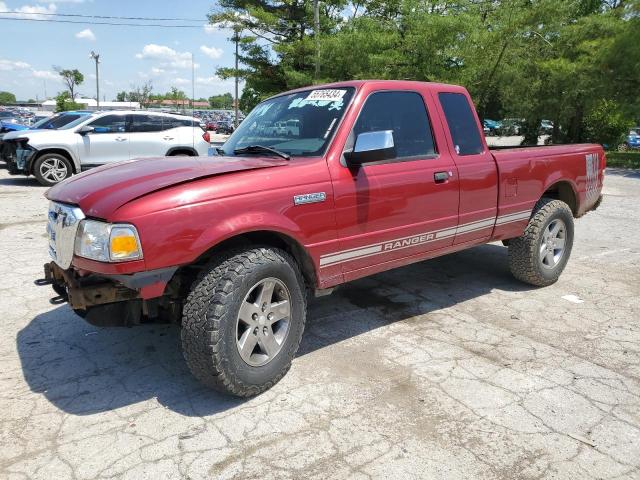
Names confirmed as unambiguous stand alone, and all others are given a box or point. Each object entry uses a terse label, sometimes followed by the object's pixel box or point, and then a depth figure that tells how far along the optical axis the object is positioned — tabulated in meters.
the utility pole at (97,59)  66.31
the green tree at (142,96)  86.60
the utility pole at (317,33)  20.50
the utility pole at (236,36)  24.97
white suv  11.53
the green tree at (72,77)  87.81
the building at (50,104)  94.81
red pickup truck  2.80
